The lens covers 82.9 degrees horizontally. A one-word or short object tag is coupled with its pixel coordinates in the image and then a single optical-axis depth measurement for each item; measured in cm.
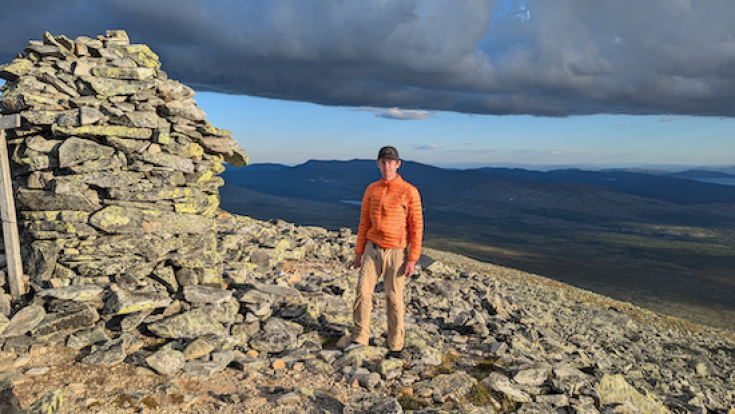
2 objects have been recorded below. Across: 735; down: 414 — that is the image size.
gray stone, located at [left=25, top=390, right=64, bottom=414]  544
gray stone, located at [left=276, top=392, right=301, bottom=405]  635
